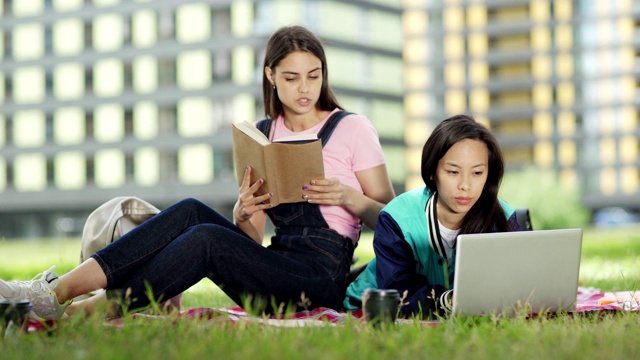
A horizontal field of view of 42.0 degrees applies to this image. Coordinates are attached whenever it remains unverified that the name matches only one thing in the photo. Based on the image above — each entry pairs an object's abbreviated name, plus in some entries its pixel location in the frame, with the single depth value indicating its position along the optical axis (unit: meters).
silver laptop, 3.12
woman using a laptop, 3.56
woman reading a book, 3.38
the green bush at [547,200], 18.94
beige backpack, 3.85
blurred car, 43.25
